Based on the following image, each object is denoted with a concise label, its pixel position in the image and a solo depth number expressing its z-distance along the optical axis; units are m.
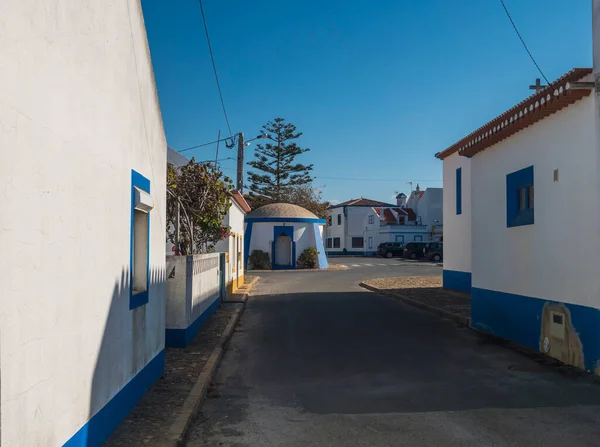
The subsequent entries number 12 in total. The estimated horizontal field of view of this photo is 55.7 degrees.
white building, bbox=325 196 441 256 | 63.50
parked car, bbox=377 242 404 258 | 58.78
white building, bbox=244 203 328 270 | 38.97
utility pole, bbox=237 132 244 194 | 35.78
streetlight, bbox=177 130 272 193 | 35.81
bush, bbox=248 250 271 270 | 38.41
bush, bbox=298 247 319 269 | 38.94
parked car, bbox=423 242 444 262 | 49.81
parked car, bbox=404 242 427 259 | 52.00
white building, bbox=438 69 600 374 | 8.40
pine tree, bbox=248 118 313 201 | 59.88
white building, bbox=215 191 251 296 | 19.39
